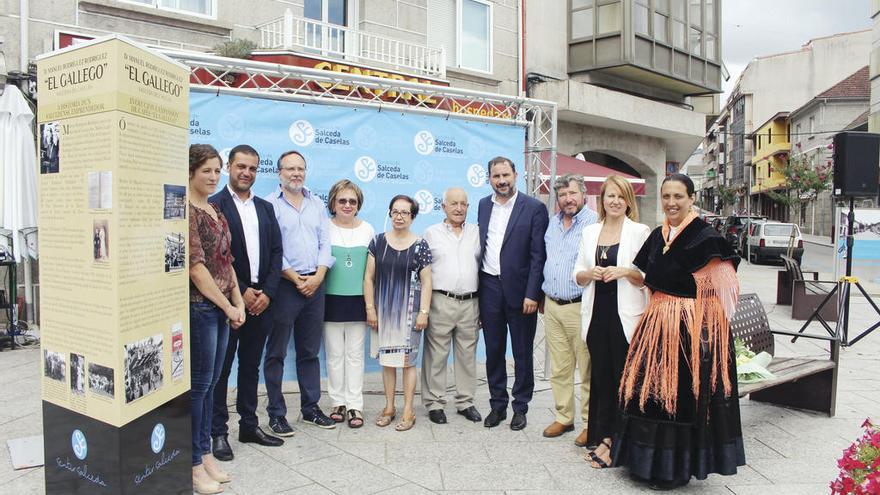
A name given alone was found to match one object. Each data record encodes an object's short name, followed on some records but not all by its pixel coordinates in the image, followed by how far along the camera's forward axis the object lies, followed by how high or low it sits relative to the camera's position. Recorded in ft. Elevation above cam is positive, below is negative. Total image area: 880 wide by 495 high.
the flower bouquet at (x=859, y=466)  8.12 -3.17
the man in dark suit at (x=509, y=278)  16.35 -1.52
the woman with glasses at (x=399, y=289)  16.25 -1.78
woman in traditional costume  12.52 -2.95
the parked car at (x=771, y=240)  72.26 -2.21
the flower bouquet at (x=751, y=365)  16.21 -3.73
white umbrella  22.98 +1.78
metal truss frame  17.04 +3.79
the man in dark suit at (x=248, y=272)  13.93 -1.19
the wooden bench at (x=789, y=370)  17.49 -3.99
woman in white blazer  13.88 -1.63
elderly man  16.69 -2.08
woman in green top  16.42 -2.21
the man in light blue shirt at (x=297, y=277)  15.26 -1.41
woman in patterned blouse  11.84 -1.48
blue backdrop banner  17.54 +2.21
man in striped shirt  15.38 -2.03
